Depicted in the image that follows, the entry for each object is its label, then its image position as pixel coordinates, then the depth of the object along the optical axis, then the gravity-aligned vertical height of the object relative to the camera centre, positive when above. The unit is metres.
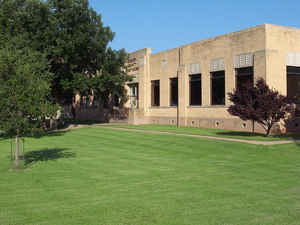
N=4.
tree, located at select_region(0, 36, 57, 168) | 12.75 +0.58
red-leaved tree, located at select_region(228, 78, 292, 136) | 21.11 +0.48
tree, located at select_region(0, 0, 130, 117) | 30.56 +6.47
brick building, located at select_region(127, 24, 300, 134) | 27.38 +3.46
